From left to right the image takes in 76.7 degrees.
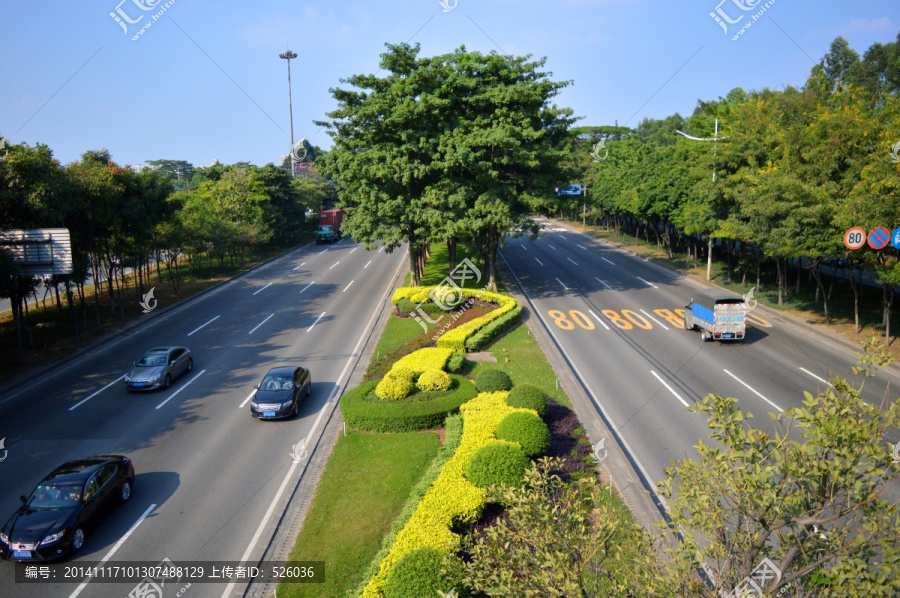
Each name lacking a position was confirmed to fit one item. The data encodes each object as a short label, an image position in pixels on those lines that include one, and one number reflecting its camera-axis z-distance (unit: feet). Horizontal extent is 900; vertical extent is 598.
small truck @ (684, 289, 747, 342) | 91.81
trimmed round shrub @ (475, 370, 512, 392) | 69.15
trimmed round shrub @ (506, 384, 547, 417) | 61.52
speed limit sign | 81.05
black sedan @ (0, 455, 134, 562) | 42.73
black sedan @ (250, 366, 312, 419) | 67.92
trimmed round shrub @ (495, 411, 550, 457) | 52.44
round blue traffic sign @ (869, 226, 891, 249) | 78.23
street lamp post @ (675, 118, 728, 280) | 127.54
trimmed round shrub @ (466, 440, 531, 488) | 46.78
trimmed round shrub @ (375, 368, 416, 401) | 67.72
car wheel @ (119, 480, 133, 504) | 51.39
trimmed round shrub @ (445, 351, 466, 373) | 79.66
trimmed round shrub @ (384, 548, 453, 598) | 33.88
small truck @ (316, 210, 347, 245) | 238.27
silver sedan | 77.10
